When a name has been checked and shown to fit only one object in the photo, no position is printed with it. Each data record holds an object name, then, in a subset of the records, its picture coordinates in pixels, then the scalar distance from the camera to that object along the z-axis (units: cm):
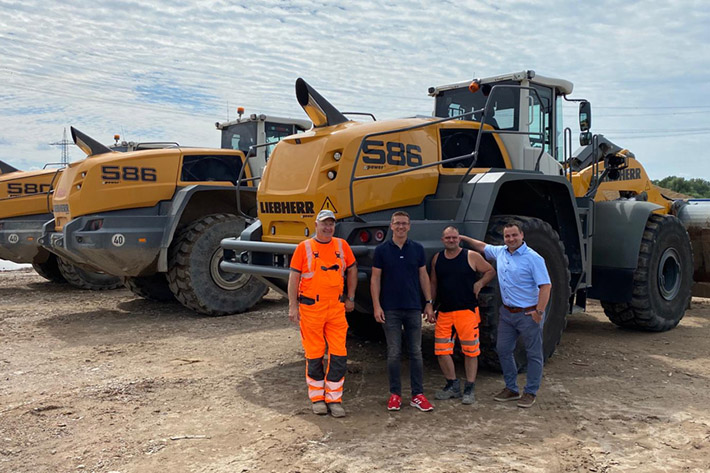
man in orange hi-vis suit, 470
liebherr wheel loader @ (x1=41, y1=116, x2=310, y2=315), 829
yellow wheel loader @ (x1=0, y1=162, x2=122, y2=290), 1102
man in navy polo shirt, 471
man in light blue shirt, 473
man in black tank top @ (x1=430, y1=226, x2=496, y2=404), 485
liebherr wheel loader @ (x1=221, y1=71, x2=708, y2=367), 523
